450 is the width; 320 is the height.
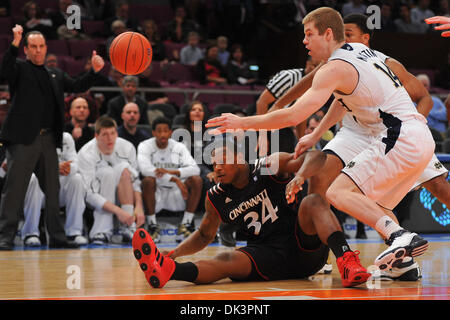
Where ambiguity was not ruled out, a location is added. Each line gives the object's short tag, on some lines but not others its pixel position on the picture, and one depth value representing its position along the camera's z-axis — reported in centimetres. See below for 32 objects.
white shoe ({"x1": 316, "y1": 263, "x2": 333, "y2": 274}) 511
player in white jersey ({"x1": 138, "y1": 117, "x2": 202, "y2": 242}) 844
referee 679
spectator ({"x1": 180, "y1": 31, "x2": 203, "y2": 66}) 1312
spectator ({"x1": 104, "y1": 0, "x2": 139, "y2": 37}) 1289
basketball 626
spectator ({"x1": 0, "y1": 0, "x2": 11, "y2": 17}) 1273
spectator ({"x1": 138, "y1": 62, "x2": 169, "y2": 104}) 1122
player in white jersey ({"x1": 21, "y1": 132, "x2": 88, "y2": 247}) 791
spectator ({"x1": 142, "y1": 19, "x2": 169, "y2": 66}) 1267
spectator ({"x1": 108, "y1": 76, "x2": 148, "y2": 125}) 966
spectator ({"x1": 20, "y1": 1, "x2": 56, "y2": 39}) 1186
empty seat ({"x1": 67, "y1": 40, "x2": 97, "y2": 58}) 1230
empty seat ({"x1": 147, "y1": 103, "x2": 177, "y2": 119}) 1022
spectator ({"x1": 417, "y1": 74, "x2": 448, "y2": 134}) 1115
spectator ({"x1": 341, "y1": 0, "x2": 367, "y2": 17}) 1484
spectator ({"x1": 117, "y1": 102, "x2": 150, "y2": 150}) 898
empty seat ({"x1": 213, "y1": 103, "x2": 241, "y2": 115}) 1001
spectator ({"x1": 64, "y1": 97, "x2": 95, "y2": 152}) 890
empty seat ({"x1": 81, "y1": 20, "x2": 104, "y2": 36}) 1300
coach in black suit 753
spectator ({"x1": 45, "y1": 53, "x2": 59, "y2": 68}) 1009
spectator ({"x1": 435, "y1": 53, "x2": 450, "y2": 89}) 1417
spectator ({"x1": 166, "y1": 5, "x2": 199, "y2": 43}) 1384
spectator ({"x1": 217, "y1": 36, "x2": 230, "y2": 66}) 1351
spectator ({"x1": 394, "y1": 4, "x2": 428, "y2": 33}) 1540
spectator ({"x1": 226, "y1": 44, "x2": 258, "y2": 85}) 1308
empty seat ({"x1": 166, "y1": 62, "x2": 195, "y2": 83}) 1270
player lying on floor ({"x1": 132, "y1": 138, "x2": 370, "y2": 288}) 444
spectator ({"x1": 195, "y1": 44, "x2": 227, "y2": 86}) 1267
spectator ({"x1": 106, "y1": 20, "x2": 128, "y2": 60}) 1227
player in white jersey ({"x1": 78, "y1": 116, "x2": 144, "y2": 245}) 821
